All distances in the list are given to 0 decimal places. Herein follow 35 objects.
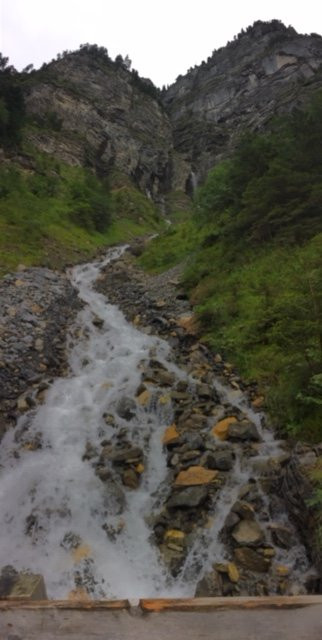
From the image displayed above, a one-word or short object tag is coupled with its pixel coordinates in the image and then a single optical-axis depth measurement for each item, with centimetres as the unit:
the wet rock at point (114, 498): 744
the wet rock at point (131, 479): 782
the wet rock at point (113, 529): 703
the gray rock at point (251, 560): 557
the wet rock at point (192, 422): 863
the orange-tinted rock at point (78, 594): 596
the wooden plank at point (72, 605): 220
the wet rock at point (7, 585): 283
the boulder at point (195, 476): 718
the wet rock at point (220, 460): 733
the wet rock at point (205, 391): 951
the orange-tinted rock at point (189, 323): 1315
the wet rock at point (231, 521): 620
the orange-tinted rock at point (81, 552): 661
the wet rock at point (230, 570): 553
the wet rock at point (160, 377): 1079
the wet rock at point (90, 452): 880
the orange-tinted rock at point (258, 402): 883
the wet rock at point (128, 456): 829
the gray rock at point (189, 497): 680
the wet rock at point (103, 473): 803
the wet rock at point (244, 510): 629
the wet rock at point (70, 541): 684
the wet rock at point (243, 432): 786
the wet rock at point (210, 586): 547
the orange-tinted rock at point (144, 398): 1018
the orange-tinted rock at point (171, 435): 852
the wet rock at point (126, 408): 991
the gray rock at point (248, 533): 590
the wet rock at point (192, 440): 798
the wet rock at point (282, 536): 580
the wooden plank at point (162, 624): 206
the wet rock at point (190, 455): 784
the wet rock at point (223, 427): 811
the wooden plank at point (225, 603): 219
